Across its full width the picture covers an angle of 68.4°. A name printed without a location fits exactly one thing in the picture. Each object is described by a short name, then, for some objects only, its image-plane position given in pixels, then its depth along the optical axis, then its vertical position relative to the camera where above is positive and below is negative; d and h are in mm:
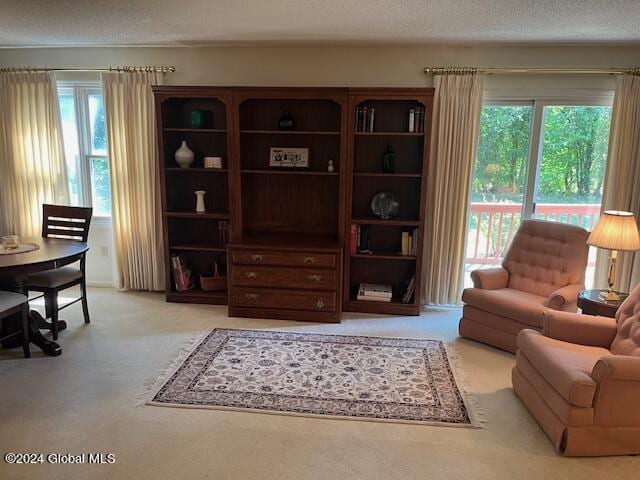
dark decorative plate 4289 -260
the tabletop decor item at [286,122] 4219 +463
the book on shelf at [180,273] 4473 -966
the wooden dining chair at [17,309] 3041 -916
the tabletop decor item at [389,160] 4215 +146
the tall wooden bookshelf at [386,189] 4035 -120
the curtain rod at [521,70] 3959 +929
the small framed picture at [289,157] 4340 +156
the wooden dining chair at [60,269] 3553 -800
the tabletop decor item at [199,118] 4316 +501
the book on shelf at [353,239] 4250 -571
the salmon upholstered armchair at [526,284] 3426 -818
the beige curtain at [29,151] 4602 +171
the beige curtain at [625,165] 3977 +143
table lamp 3107 -349
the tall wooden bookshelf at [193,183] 4238 -106
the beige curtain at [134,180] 4461 -83
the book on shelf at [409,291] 4267 -1032
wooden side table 3039 -803
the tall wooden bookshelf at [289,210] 3996 -334
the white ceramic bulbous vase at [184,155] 4305 +152
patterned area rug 2717 -1309
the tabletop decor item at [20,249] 3292 -577
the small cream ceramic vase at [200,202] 4406 -276
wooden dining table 3023 -636
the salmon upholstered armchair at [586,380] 2232 -980
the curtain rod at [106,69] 4402 +955
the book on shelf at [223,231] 4527 -560
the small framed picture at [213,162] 4301 +96
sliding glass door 4195 +158
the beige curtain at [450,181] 4137 -26
